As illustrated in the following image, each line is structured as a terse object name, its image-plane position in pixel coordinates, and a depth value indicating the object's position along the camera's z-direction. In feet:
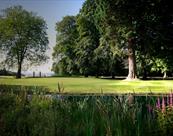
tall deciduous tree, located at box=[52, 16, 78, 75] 125.08
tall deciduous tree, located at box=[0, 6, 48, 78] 115.68
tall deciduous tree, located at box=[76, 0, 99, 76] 110.67
